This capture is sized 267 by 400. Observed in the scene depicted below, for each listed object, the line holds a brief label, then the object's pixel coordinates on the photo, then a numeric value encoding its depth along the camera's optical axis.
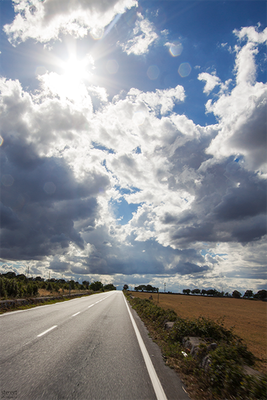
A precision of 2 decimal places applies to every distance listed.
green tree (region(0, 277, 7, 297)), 26.49
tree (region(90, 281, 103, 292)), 186.65
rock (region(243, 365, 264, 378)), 4.26
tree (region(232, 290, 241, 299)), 165.50
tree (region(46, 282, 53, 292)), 60.77
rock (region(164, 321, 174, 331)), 9.61
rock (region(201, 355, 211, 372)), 5.08
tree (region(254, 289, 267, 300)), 168.84
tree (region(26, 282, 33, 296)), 33.44
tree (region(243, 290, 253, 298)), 191.75
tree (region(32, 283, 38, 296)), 34.74
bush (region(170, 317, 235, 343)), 7.52
